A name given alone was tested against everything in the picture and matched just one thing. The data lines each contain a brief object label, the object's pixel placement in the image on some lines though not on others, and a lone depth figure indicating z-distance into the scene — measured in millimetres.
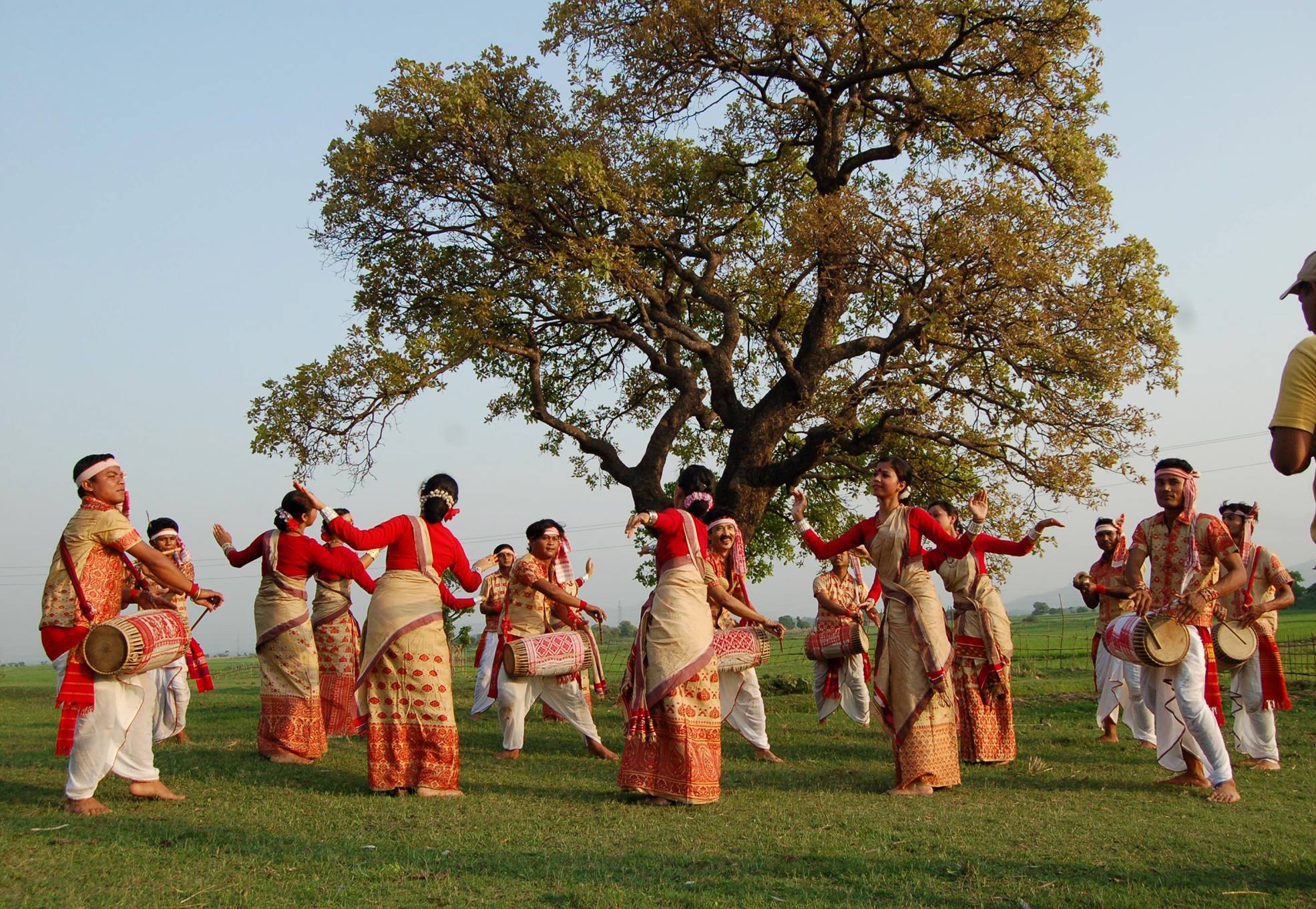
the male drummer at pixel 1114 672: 9727
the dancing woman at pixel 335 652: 9852
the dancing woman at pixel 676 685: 6852
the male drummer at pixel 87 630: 6402
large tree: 13664
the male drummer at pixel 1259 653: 8547
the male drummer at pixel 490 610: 11547
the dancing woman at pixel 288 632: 8844
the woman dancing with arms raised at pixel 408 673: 7137
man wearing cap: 3908
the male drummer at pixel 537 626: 9422
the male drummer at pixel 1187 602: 7051
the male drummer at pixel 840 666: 11086
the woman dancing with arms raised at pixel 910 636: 7359
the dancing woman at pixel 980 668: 8938
